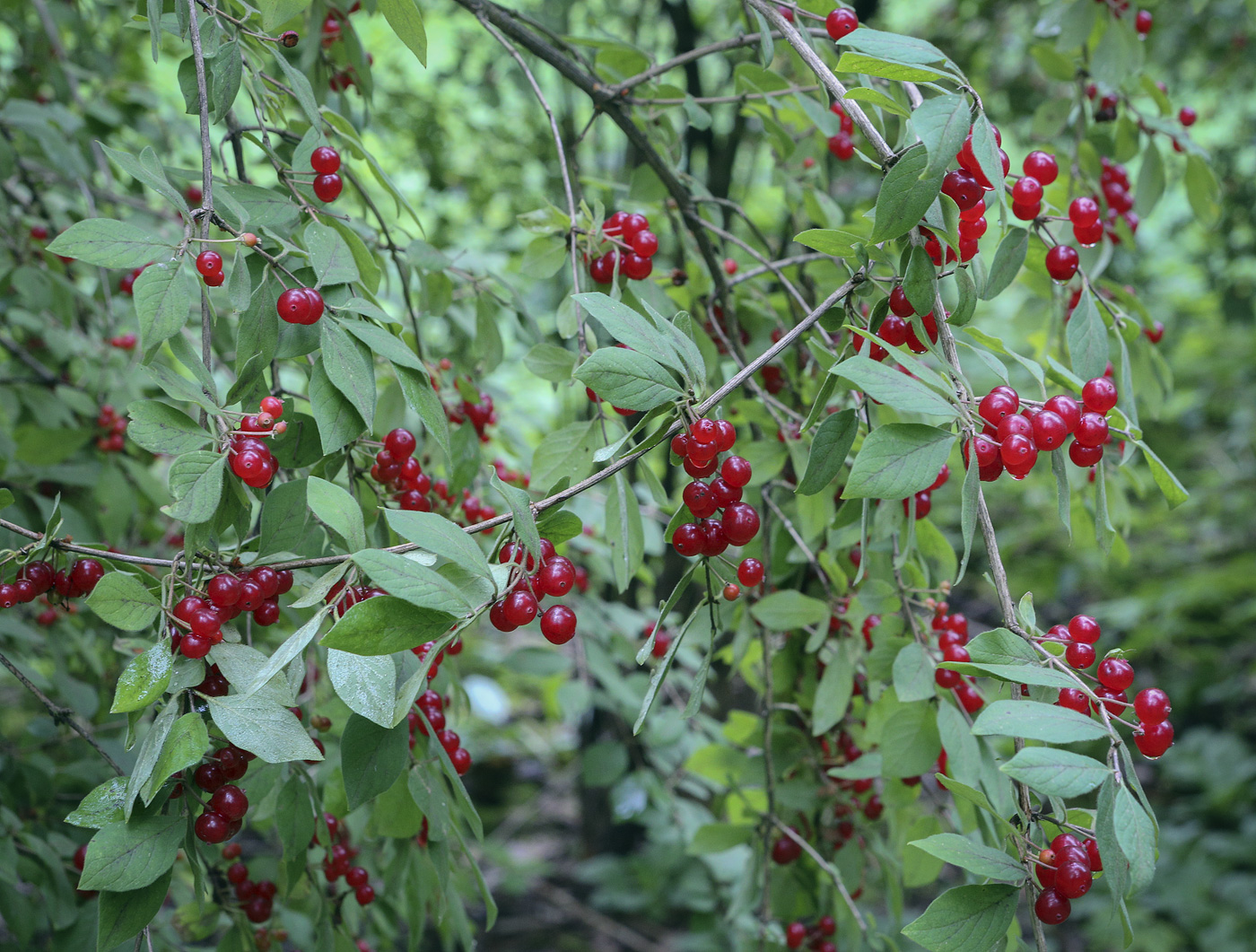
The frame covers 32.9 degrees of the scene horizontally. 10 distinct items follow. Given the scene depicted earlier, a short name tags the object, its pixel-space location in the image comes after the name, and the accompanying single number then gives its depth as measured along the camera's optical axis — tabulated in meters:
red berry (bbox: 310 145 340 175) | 0.54
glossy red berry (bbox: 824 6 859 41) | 0.56
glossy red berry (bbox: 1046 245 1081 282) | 0.57
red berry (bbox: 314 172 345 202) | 0.54
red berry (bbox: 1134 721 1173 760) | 0.48
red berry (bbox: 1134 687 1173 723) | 0.49
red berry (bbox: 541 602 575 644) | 0.49
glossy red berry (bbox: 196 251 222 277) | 0.51
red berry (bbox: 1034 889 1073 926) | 0.48
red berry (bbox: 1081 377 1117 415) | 0.51
